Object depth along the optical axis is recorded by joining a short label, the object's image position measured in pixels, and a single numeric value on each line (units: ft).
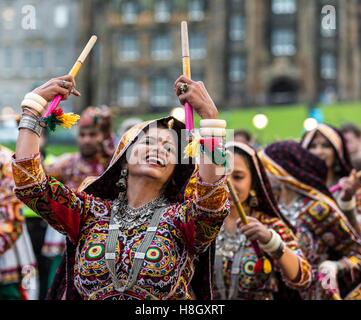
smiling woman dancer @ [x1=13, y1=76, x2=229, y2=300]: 13.56
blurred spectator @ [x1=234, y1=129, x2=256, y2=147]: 31.29
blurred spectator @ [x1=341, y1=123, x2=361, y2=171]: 32.63
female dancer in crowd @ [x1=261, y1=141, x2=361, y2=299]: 21.11
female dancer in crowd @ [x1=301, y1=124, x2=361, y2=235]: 25.03
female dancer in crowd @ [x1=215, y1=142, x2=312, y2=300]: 17.24
